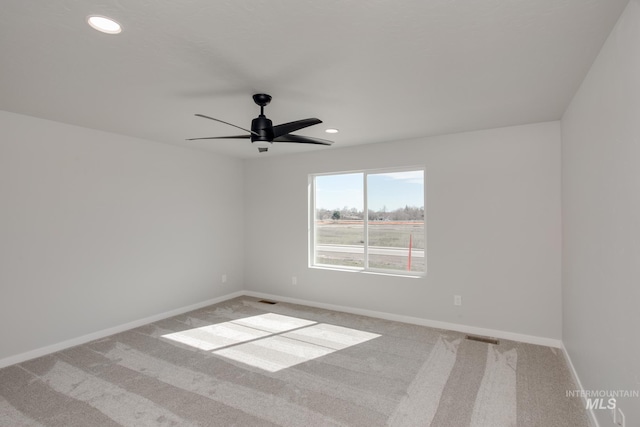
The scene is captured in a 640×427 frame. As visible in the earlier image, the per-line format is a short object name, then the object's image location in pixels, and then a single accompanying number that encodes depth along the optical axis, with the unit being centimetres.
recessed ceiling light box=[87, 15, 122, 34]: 161
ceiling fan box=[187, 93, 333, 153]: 256
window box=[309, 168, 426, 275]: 424
